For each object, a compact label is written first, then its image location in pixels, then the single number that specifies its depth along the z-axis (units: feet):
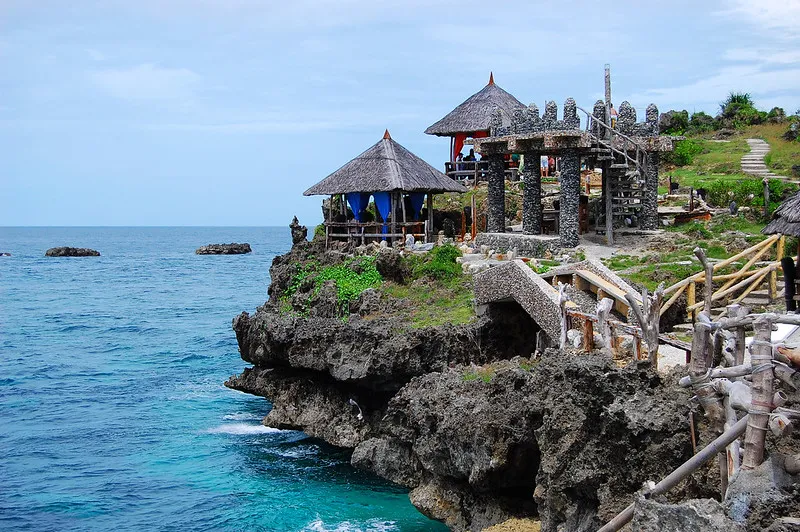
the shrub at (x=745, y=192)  117.29
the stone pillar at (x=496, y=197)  114.83
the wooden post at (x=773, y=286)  65.51
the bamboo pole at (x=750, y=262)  59.93
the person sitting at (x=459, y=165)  159.53
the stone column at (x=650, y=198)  108.78
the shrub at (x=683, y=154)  175.52
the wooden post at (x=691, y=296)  63.36
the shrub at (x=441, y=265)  95.09
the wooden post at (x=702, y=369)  40.47
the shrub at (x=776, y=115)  201.57
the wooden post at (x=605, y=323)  52.52
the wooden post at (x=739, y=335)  38.34
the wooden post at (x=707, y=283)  44.36
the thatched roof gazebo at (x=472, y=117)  158.92
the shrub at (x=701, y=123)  210.79
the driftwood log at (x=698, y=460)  33.81
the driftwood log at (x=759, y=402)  33.17
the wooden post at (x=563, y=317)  59.31
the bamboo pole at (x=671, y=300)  58.52
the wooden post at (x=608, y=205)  102.37
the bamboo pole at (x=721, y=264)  57.52
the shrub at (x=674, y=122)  216.15
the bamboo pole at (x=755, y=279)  59.57
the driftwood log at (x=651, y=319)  47.24
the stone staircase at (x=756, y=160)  152.25
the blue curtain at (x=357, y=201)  121.80
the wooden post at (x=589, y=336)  56.44
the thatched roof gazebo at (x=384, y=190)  117.39
